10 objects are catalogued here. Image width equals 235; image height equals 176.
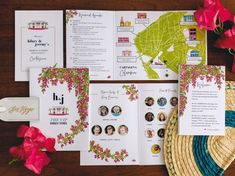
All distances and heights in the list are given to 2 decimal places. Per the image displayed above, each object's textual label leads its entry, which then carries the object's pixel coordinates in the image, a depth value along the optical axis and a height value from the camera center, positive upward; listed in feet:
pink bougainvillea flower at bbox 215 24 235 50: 2.92 +0.46
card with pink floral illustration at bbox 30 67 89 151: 3.01 -0.18
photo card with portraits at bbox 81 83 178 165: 3.05 -0.38
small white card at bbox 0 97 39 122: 2.98 -0.22
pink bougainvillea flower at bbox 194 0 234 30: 2.90 +0.70
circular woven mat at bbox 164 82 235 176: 3.02 -0.62
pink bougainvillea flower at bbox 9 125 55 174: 2.84 -0.58
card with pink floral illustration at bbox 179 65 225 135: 3.02 -0.13
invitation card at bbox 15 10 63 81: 3.04 +0.47
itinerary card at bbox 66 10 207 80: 3.05 +0.45
